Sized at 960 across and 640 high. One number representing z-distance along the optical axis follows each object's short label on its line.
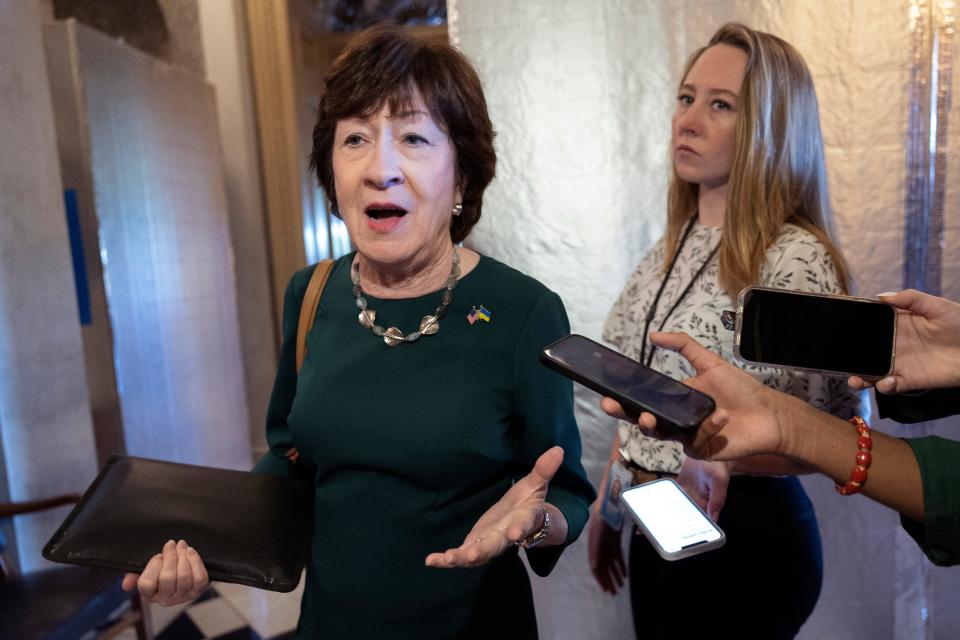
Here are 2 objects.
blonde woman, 1.24
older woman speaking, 1.01
